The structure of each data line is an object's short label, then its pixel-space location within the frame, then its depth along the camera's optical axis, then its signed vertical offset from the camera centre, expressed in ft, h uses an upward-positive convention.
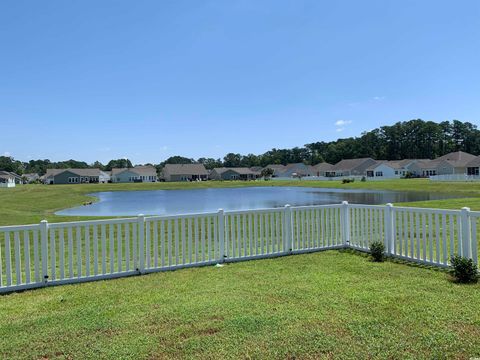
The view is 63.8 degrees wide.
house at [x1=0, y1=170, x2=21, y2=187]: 278.75 +3.07
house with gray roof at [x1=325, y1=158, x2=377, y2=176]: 286.25 +4.51
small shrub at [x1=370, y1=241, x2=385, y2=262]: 23.54 -4.83
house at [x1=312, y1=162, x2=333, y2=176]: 326.46 +4.39
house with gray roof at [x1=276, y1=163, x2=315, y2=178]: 333.83 +2.77
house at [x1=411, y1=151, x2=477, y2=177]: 211.76 +3.30
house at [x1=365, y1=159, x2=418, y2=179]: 260.21 +1.95
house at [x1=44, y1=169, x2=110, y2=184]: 289.33 +2.70
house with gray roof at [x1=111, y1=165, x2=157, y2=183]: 323.16 +2.34
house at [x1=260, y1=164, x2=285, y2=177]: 356.05 +6.36
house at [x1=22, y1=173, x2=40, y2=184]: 343.87 +3.33
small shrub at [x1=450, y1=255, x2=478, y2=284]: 17.97 -4.70
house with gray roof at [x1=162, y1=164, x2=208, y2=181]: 317.63 +3.78
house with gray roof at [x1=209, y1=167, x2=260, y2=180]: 350.84 +1.63
